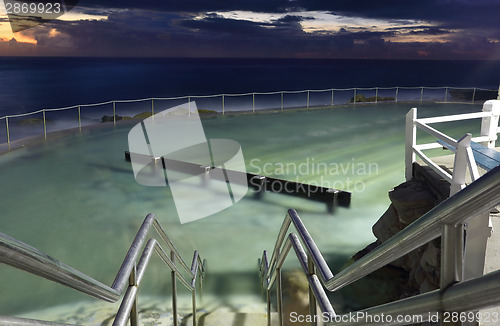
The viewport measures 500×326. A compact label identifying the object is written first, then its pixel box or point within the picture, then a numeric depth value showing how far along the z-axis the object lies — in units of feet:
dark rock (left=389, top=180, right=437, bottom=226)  14.32
